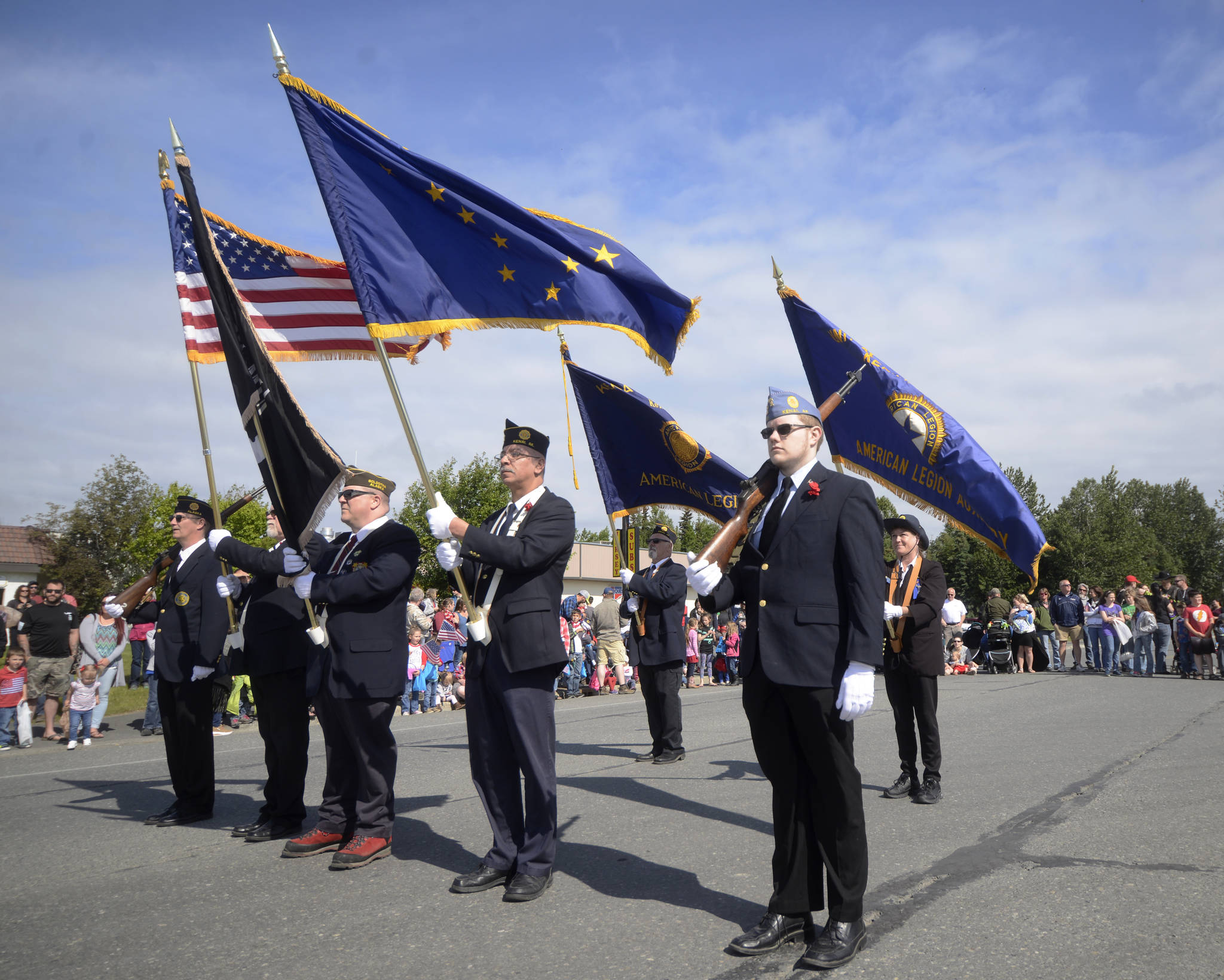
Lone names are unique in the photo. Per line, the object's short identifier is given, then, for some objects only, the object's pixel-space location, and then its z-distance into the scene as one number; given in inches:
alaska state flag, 215.6
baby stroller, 821.9
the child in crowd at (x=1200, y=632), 695.7
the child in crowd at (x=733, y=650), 824.3
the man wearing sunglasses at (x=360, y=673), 190.7
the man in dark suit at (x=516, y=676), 169.8
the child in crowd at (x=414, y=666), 564.4
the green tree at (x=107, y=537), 1245.1
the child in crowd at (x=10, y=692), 416.5
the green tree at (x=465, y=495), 1691.7
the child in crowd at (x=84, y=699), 431.5
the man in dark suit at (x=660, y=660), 329.1
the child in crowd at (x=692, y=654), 784.3
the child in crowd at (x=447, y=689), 608.7
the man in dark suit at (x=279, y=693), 220.2
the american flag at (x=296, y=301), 279.3
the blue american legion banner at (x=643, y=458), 331.0
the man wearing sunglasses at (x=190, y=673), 233.9
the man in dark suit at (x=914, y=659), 253.4
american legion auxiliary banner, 256.1
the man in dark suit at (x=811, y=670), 134.2
